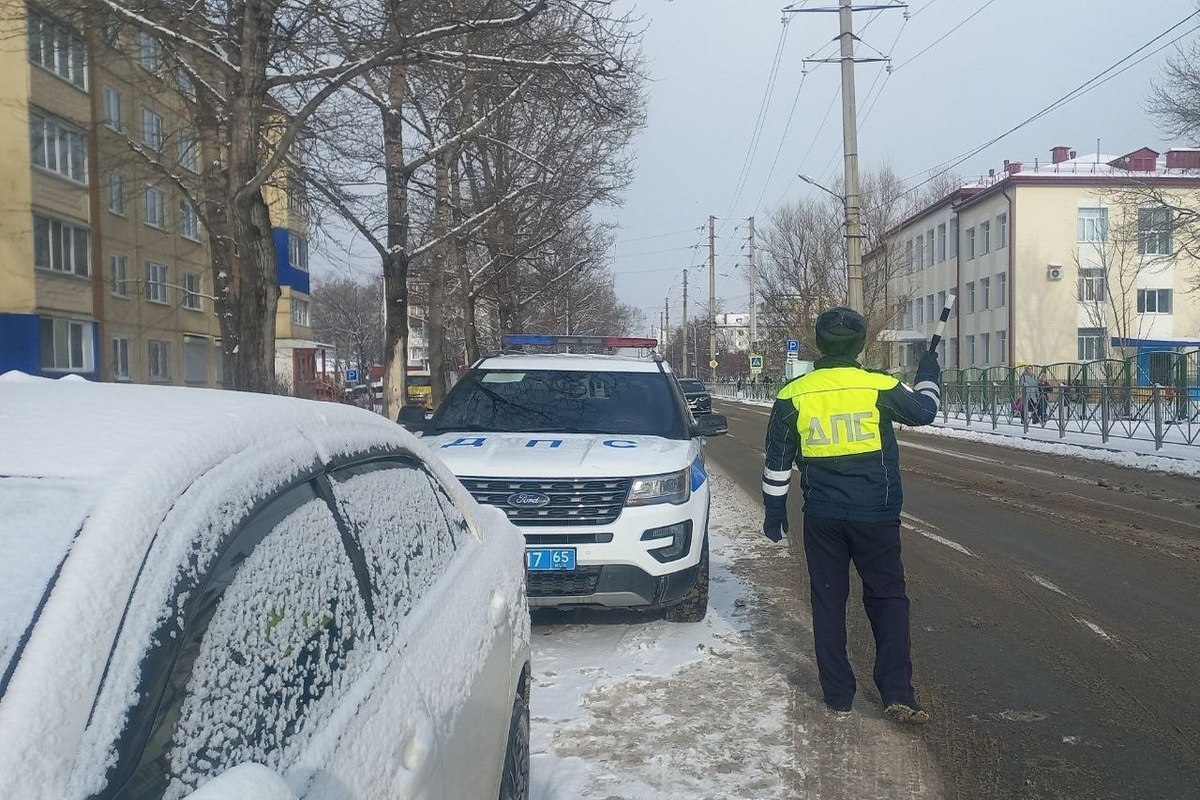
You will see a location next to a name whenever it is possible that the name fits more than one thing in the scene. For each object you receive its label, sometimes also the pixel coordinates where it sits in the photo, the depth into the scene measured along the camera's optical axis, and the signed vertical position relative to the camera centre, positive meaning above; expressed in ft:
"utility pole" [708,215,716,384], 233.14 +17.06
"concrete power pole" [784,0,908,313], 81.15 +15.17
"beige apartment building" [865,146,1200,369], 152.56 +13.64
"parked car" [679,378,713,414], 100.97 -3.27
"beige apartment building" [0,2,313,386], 91.86 +13.81
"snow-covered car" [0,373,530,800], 4.27 -1.28
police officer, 14.69 -1.89
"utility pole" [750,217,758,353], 202.39 +10.35
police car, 18.30 -2.47
